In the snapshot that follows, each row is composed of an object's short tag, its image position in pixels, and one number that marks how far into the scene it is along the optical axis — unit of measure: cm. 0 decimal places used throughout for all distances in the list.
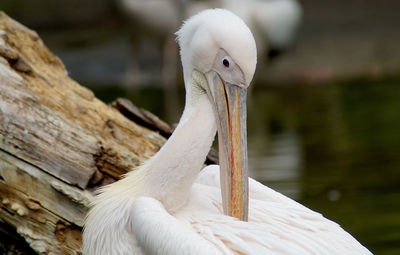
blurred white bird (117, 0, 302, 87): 2731
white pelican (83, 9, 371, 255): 635
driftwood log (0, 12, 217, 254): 760
